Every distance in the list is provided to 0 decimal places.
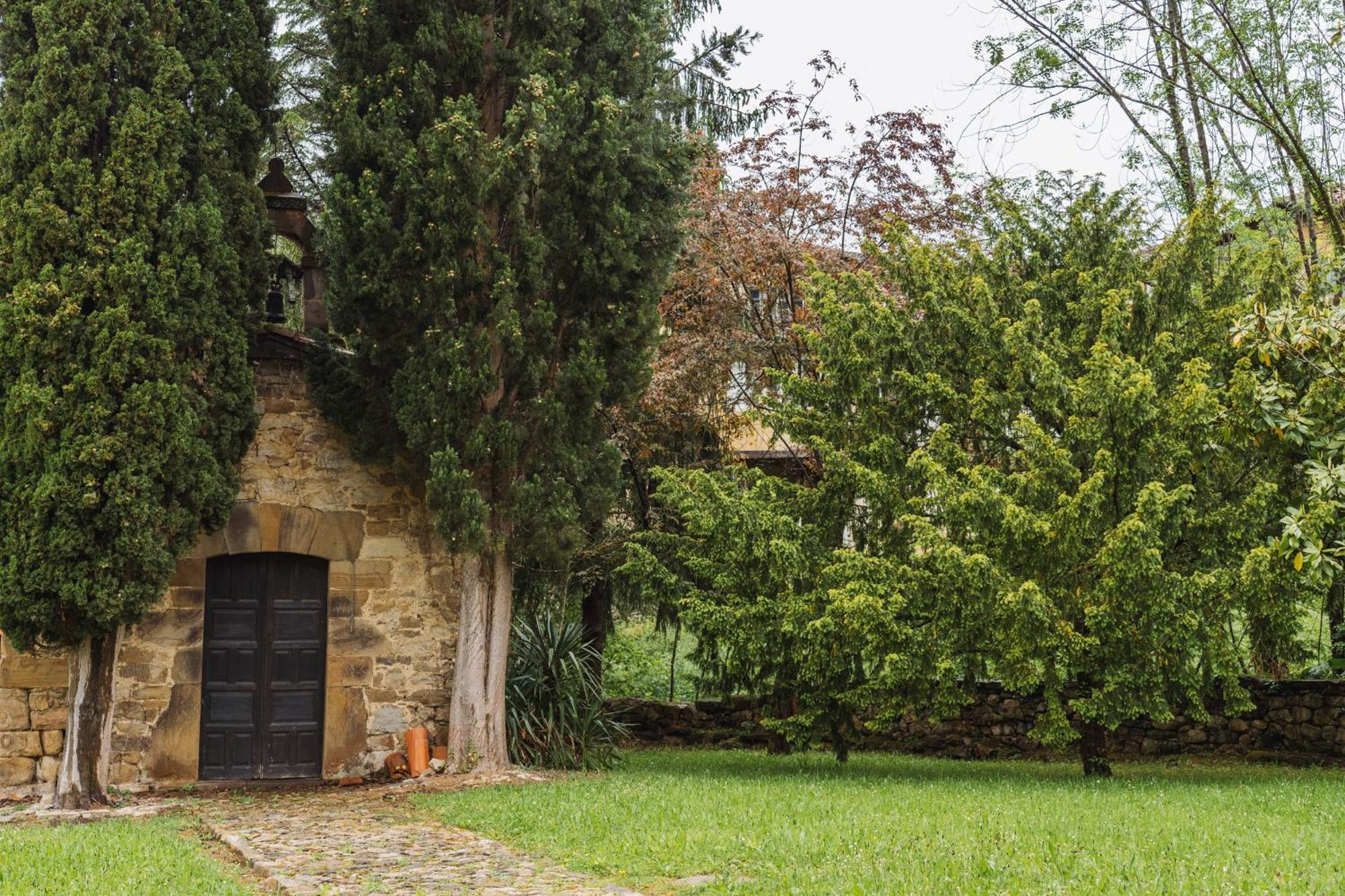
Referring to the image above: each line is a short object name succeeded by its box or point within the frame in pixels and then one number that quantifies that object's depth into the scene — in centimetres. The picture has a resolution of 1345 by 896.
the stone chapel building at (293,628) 1066
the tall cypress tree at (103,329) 906
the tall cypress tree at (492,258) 1032
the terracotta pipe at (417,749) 1074
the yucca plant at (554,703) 1141
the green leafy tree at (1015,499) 946
